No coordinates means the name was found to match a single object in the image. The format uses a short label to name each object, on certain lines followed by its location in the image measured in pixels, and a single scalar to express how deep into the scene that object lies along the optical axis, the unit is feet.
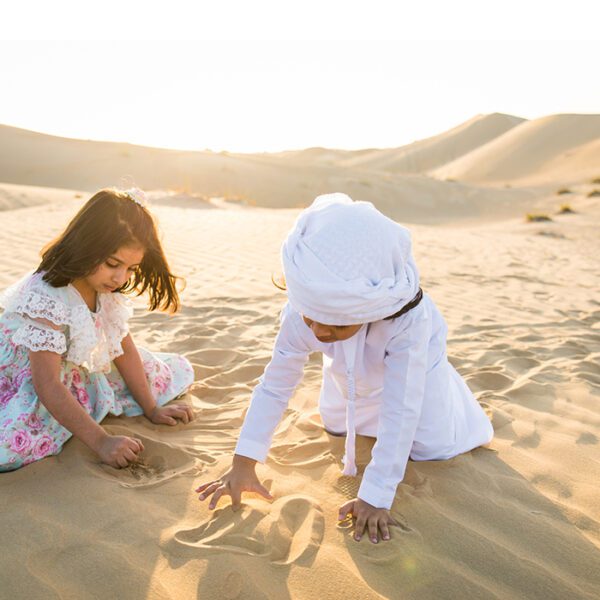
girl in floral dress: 6.98
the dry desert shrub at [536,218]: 44.50
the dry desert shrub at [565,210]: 48.49
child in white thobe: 5.24
